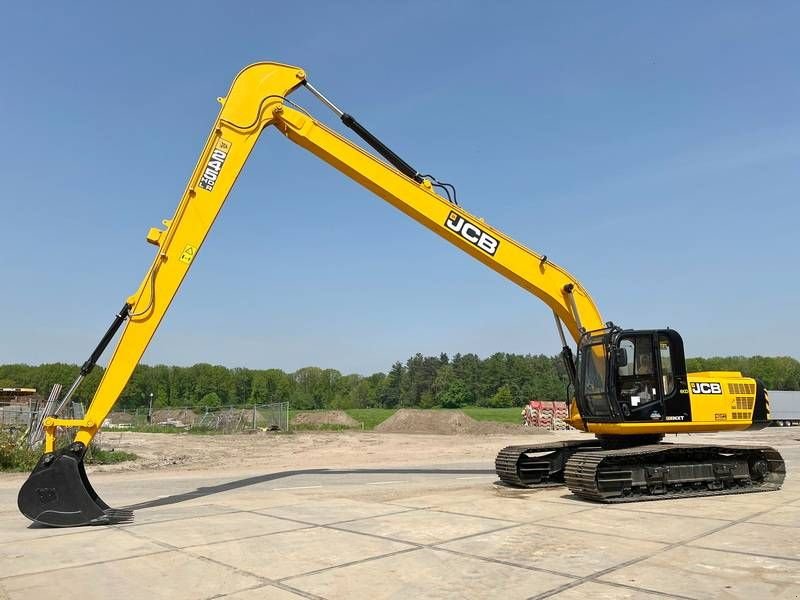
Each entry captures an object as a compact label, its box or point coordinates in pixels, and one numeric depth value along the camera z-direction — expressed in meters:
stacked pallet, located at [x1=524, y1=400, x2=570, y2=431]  48.53
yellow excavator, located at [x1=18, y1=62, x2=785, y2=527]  10.61
